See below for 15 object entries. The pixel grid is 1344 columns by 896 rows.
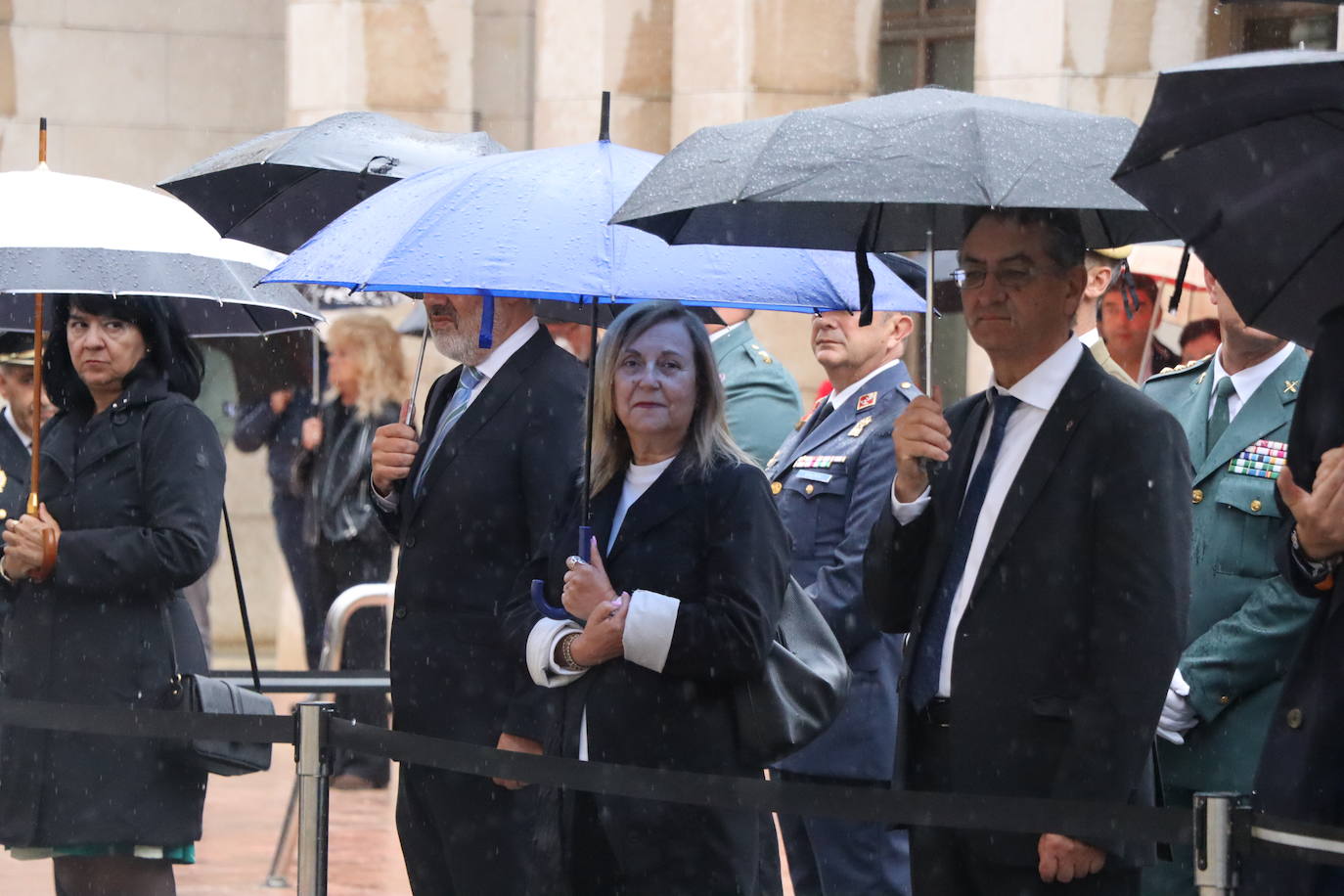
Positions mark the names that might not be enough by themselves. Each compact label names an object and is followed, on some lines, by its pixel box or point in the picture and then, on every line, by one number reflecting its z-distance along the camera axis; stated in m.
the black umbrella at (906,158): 7.53
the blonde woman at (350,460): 19.38
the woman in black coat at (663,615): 8.72
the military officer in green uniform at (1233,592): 9.01
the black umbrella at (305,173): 11.62
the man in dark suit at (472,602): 9.67
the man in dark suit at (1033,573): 7.61
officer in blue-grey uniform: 11.02
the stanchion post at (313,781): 9.30
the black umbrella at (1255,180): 7.01
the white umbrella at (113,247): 10.73
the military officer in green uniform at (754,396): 12.99
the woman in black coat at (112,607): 10.91
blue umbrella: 8.87
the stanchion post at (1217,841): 7.16
